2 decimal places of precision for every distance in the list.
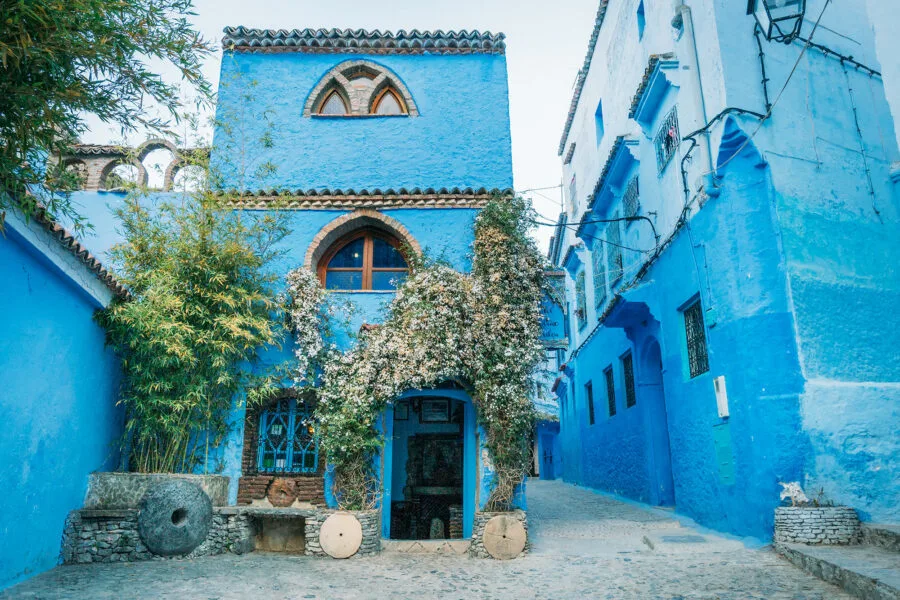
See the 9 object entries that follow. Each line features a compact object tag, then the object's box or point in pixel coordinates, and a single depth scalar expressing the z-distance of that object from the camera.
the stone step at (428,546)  7.85
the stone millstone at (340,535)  7.52
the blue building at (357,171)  8.91
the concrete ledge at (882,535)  5.97
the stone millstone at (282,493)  8.41
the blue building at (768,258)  6.86
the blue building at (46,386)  6.27
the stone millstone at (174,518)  7.48
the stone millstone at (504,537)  7.31
